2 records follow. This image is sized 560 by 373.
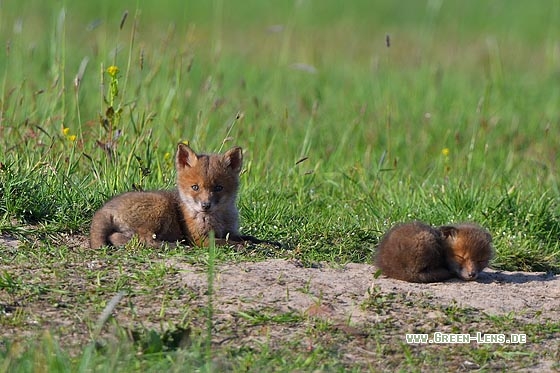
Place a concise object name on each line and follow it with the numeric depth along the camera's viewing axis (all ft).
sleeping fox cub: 40.37
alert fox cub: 42.66
